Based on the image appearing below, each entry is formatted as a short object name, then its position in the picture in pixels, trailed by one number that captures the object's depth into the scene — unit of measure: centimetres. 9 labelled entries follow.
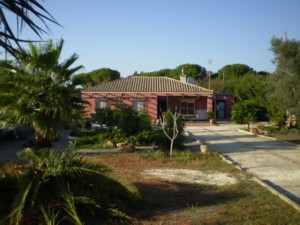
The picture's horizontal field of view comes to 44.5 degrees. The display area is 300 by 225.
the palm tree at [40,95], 1234
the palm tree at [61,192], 538
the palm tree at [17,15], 269
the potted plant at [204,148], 1462
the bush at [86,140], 1709
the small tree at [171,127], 1461
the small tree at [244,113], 2411
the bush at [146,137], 1689
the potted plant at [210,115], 3472
